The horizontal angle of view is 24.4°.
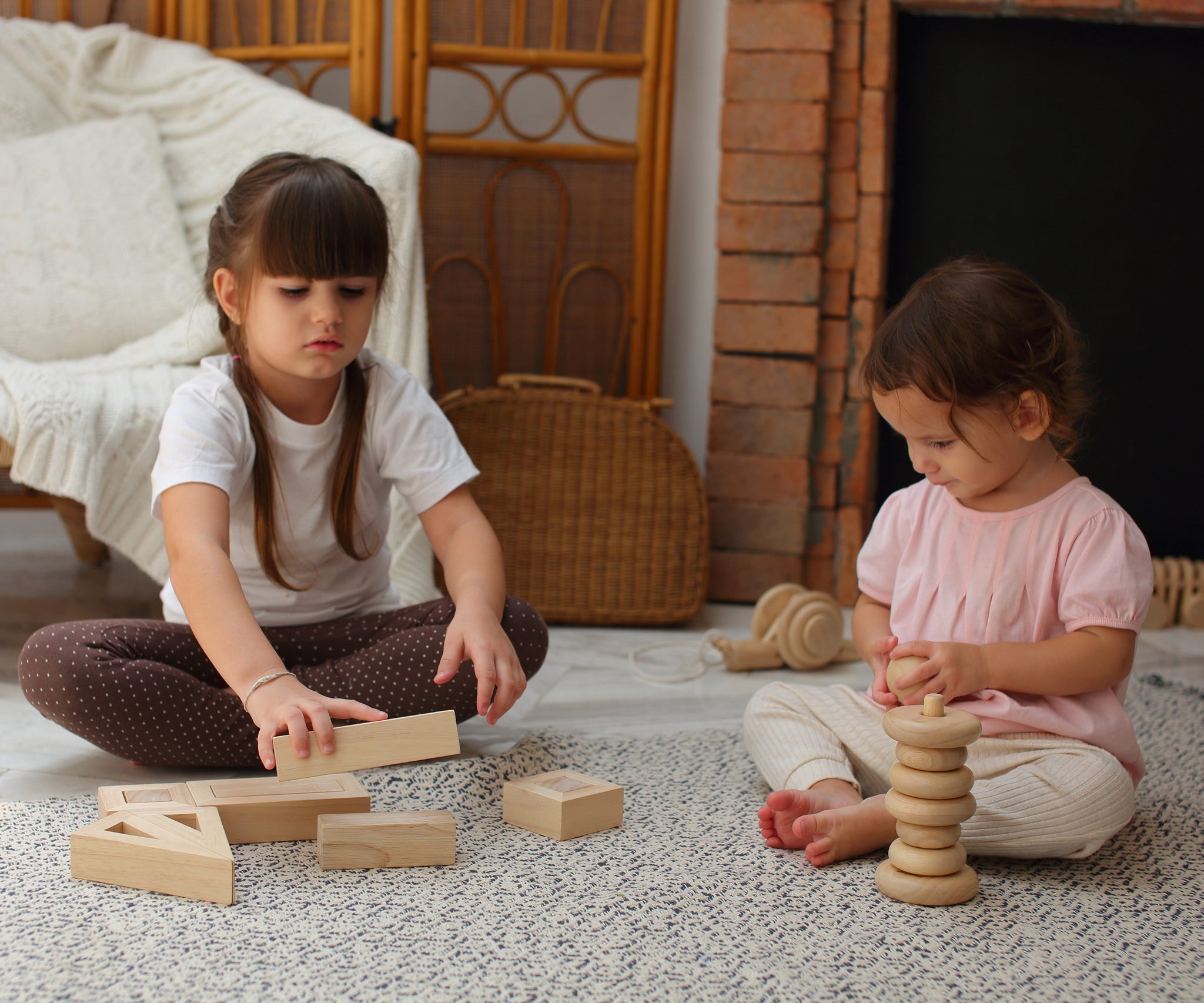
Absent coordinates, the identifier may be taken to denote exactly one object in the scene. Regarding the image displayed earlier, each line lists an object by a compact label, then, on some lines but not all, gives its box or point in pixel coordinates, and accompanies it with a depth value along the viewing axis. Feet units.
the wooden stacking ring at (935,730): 6.41
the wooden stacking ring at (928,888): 6.54
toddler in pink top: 6.75
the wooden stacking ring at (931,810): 6.48
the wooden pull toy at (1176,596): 9.63
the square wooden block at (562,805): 6.83
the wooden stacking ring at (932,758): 6.45
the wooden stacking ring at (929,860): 6.54
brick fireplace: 9.63
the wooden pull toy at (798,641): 8.64
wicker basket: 9.43
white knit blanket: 8.02
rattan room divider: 9.77
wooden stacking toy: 6.44
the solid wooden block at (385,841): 6.61
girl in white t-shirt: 7.05
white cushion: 8.87
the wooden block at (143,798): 6.64
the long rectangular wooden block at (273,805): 6.72
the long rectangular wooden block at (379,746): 6.56
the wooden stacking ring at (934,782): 6.46
